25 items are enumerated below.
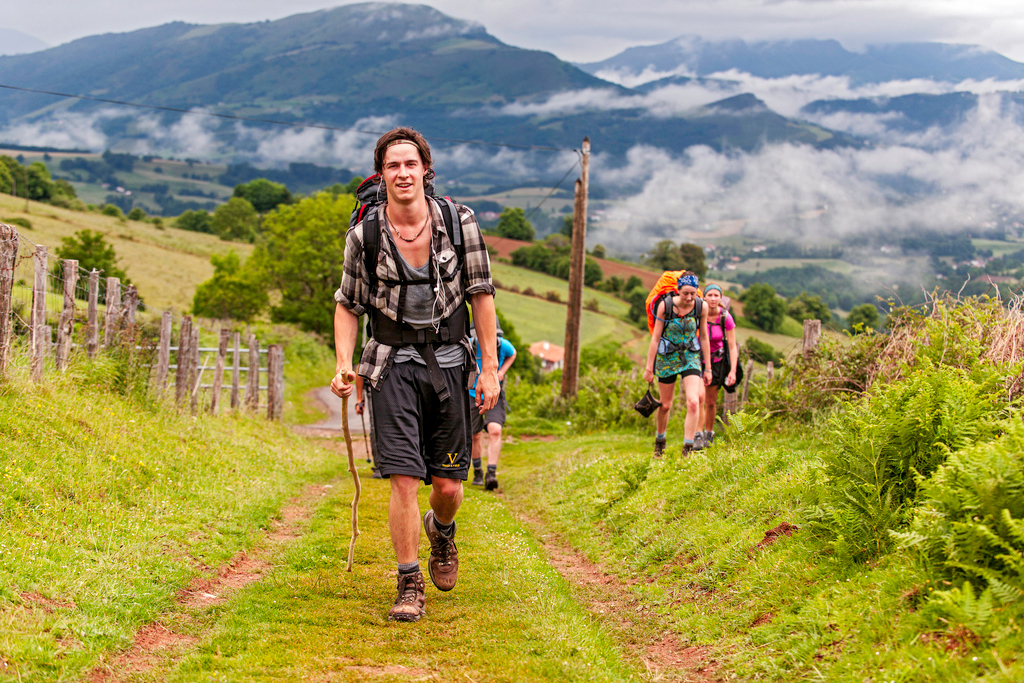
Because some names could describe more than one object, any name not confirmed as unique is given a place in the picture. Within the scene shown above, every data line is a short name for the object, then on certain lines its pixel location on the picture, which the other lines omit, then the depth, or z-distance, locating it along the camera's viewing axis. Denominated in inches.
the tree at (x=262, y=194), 6884.8
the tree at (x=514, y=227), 4180.6
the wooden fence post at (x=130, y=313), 449.1
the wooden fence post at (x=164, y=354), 493.0
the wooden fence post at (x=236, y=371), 702.5
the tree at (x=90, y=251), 2274.9
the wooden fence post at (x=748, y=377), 607.3
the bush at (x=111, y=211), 4172.2
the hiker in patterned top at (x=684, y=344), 379.9
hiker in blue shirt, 409.4
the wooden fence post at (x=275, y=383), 765.9
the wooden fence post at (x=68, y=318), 370.9
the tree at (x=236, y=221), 4889.3
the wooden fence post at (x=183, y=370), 498.0
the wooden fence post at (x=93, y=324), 410.0
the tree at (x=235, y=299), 2410.2
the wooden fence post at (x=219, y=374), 612.1
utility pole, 865.5
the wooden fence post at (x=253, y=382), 765.9
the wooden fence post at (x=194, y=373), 537.0
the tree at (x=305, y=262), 2329.0
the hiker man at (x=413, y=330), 189.9
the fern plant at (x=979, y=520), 130.2
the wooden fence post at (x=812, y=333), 439.8
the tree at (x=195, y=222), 4867.1
